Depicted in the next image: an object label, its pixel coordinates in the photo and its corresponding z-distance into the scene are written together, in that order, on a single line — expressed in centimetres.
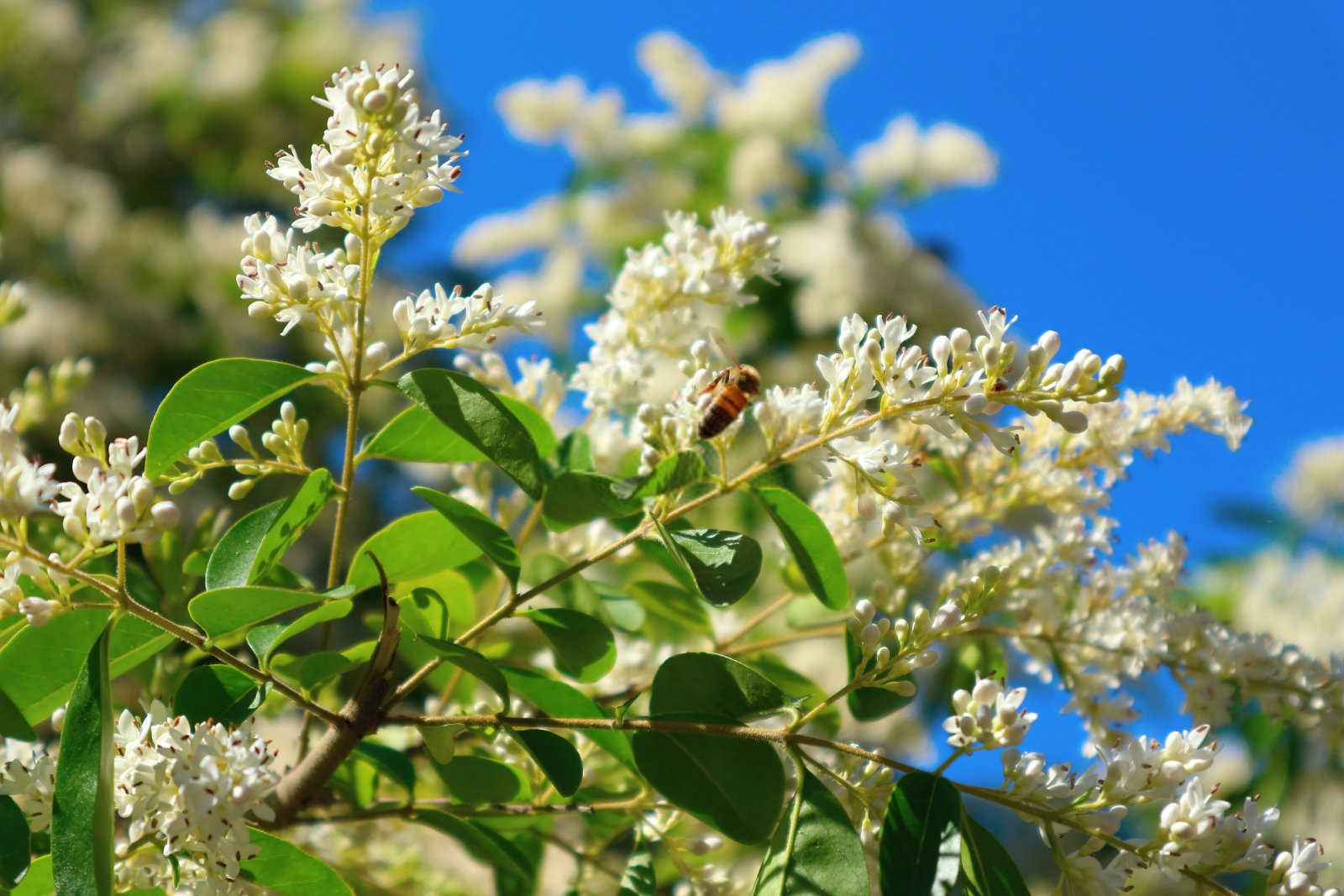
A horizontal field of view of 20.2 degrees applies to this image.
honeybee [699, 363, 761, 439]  57
